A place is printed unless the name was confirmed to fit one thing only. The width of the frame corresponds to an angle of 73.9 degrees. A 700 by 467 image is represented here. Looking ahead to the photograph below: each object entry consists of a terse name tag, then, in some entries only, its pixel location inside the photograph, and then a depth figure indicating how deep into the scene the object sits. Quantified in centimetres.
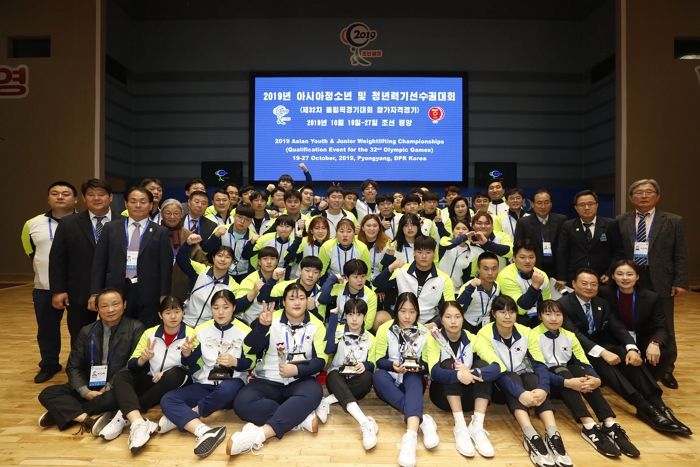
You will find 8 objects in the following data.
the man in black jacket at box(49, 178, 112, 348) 393
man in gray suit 412
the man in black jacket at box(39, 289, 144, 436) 321
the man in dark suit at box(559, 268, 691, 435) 332
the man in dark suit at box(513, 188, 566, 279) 462
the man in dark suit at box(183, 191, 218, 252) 476
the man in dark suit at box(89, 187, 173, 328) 377
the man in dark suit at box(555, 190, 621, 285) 432
